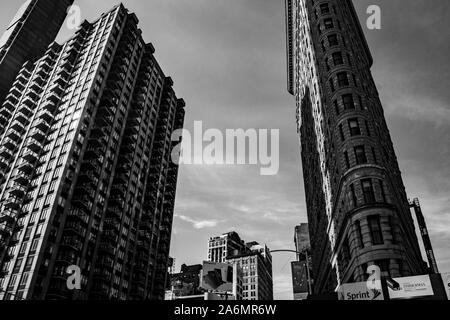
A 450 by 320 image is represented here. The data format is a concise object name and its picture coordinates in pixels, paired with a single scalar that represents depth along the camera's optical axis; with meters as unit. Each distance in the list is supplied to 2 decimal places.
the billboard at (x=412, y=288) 20.06
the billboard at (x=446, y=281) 19.20
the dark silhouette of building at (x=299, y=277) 52.27
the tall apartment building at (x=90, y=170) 63.78
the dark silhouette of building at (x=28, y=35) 104.44
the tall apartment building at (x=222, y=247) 187.50
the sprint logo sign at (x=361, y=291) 21.28
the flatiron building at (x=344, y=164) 30.78
